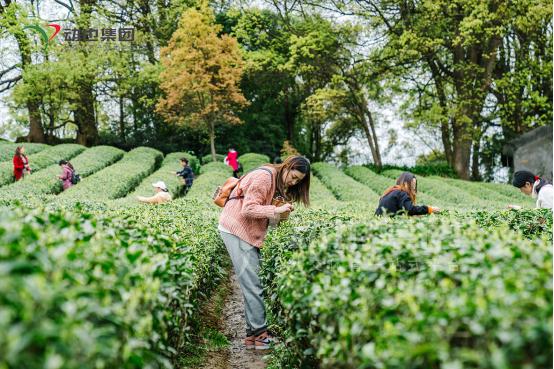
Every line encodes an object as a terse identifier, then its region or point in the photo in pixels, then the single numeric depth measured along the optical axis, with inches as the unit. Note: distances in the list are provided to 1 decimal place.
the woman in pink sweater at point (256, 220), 190.1
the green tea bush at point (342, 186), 634.2
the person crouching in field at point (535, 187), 275.1
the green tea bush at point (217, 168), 885.8
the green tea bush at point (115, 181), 550.9
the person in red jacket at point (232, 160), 809.5
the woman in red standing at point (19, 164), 652.1
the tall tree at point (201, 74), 895.1
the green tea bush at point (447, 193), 607.0
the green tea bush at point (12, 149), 853.3
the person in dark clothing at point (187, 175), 692.1
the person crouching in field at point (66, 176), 608.4
